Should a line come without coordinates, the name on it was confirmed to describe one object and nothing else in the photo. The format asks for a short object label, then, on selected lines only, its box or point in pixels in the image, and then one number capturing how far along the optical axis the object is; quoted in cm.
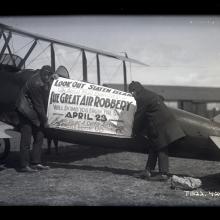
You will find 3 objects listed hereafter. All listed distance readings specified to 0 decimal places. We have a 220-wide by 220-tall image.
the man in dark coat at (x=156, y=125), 747
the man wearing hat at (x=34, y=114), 825
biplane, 765
